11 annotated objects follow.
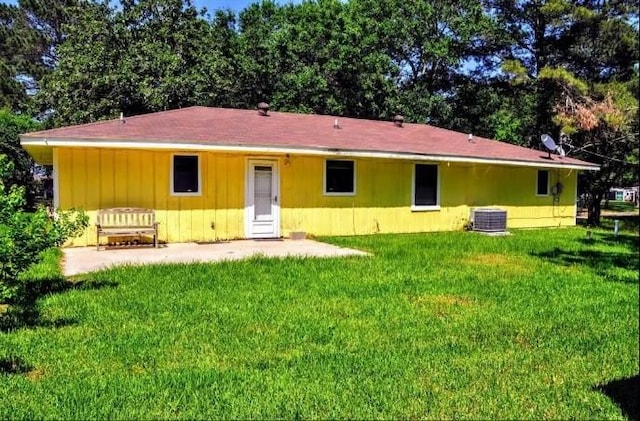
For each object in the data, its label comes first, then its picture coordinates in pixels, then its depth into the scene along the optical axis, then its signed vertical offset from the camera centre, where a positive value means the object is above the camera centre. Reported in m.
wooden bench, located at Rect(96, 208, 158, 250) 10.38 -0.75
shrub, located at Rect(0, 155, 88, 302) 4.76 -0.48
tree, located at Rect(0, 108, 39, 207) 22.78 +1.56
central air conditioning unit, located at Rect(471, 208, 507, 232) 14.55 -0.83
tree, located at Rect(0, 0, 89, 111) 29.84 +8.27
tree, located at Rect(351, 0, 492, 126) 25.80 +7.62
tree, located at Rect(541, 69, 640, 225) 17.08 +2.18
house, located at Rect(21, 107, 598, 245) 10.76 +0.34
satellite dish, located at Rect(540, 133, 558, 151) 16.38 +1.50
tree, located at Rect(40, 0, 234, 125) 22.20 +5.23
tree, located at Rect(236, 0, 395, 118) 24.73 +5.75
